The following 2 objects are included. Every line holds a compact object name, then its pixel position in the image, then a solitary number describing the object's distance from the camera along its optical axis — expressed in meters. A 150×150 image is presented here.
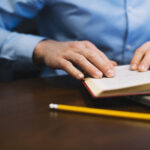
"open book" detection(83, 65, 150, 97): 0.69
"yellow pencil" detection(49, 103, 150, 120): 0.67
